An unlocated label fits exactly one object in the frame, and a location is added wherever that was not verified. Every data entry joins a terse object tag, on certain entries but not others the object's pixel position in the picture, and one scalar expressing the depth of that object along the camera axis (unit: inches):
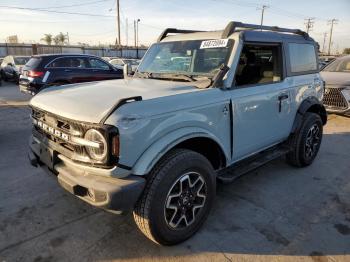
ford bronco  97.2
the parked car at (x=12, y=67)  673.6
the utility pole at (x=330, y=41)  3122.0
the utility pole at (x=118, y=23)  1554.7
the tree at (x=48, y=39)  3063.5
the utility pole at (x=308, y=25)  2866.6
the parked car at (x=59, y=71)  415.2
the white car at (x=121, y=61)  769.2
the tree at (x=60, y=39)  3196.4
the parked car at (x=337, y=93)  308.8
